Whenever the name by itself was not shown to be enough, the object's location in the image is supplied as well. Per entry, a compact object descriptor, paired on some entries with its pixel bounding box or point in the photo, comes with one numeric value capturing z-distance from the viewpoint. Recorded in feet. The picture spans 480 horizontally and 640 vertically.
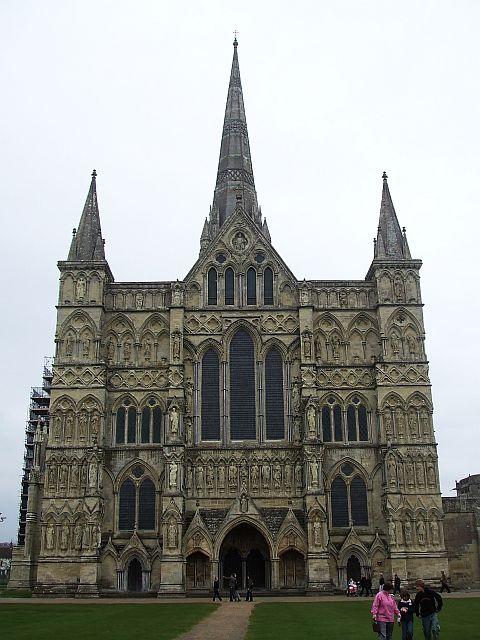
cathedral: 150.41
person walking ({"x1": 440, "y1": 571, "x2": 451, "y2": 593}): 144.80
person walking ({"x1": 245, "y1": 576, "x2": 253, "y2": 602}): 131.54
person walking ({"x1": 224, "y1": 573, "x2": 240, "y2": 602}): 131.82
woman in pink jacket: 58.08
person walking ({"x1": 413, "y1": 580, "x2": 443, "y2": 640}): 58.90
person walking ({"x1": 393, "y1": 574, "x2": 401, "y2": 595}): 128.59
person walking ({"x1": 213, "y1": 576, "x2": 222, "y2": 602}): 133.39
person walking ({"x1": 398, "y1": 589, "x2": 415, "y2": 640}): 61.41
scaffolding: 250.57
